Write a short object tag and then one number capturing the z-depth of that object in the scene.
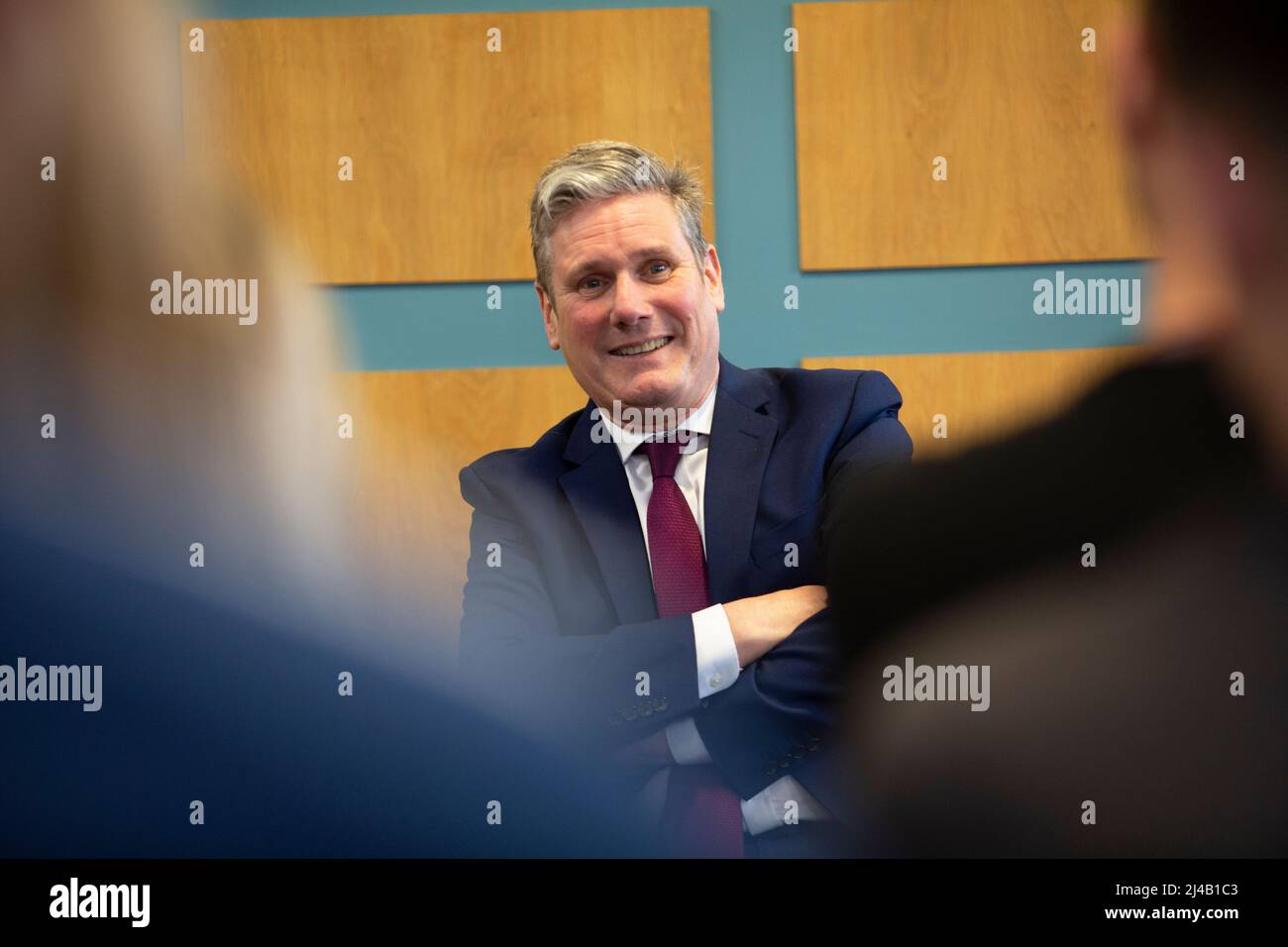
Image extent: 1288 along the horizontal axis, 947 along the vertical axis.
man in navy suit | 1.74
